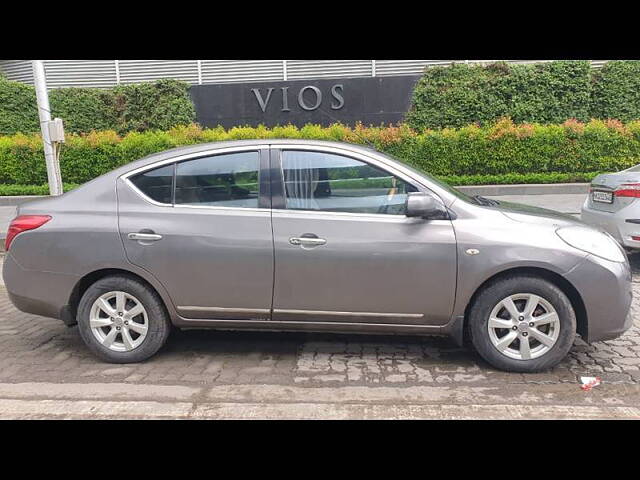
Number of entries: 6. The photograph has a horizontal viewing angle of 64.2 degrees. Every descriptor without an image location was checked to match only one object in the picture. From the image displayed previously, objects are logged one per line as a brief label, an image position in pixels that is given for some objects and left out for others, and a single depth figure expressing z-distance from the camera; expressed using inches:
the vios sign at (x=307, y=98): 530.9
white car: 232.2
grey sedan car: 140.0
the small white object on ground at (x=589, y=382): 136.3
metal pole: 350.6
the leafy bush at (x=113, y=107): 551.2
